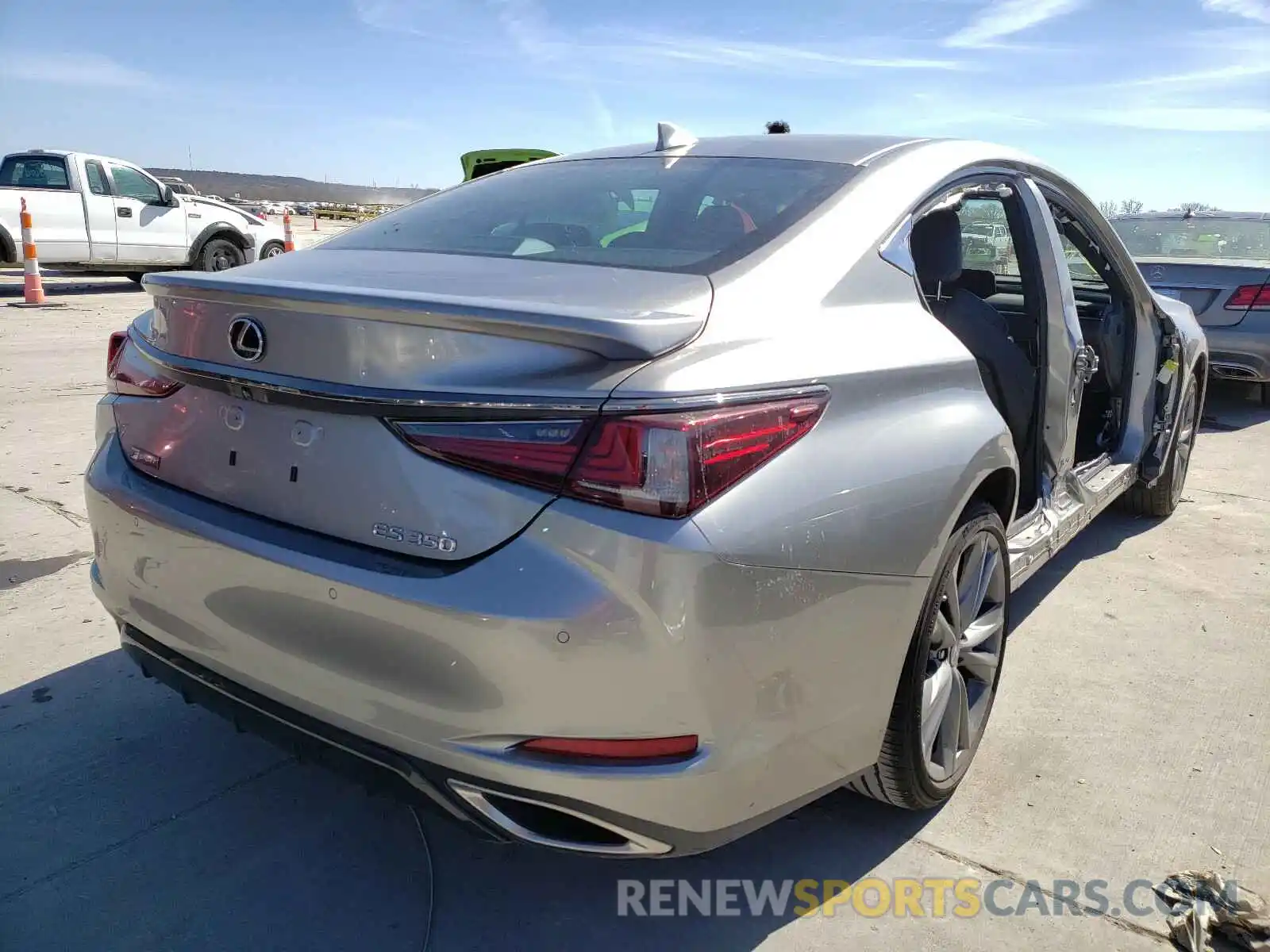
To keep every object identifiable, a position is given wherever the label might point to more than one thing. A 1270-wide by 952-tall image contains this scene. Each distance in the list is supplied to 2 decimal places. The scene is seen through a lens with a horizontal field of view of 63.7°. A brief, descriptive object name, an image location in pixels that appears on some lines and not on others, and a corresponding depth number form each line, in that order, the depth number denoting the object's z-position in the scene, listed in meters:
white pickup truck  12.77
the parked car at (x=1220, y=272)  7.23
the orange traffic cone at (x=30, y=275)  11.78
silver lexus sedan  1.66
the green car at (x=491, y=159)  13.75
